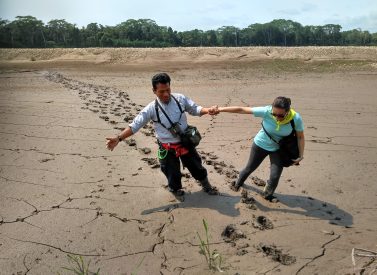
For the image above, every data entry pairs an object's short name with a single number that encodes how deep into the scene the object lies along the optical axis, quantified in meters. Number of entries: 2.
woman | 3.74
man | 3.98
